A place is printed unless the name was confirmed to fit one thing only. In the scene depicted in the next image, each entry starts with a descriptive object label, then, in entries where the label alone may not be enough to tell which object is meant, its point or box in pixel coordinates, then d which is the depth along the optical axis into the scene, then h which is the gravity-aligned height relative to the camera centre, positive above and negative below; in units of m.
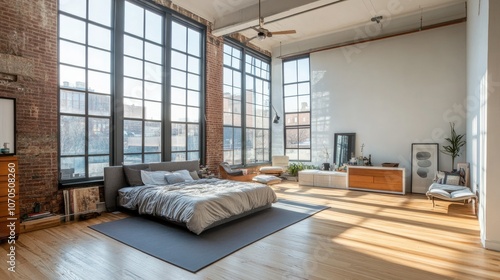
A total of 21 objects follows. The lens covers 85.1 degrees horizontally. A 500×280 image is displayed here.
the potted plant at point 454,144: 6.67 -0.11
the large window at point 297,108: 9.54 +1.11
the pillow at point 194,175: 6.48 -0.88
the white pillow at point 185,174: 6.03 -0.82
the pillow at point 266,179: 8.00 -1.19
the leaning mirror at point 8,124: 3.99 +0.20
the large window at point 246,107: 8.62 +1.09
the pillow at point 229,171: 7.54 -0.91
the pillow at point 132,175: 5.45 -0.76
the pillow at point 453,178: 5.85 -0.84
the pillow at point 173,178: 5.73 -0.85
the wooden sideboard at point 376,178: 7.04 -1.06
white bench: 7.91 -1.19
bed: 4.04 -0.97
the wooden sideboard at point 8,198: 3.62 -0.82
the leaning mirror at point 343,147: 8.38 -0.25
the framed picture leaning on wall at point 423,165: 7.06 -0.67
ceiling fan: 5.55 +2.18
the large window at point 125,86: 5.05 +1.14
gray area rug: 3.27 -1.41
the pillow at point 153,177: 5.52 -0.82
